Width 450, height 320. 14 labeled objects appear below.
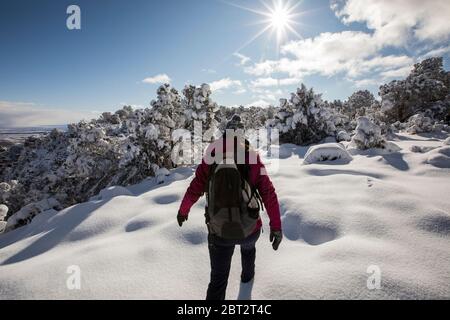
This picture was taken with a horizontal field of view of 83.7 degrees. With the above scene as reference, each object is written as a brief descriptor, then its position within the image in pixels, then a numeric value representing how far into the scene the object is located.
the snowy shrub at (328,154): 9.31
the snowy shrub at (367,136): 10.39
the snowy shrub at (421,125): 16.77
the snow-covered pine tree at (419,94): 22.44
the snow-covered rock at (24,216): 8.62
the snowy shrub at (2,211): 9.05
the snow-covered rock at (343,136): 15.68
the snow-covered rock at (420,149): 9.43
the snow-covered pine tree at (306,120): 17.42
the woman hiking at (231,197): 2.33
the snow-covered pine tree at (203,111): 15.33
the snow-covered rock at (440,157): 6.89
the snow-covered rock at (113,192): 7.52
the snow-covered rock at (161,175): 9.52
